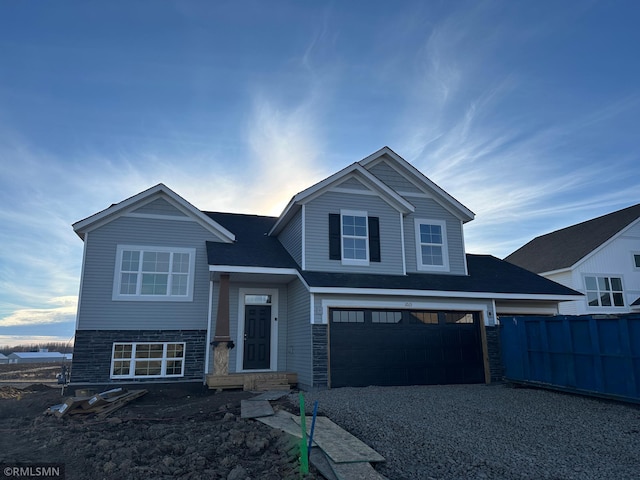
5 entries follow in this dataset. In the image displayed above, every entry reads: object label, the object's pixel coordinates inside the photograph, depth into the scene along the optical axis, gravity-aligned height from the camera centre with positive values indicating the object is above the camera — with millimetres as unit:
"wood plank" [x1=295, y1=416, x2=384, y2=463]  5371 -1511
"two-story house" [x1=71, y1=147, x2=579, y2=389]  12320 +1163
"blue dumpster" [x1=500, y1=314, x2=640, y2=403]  9023 -479
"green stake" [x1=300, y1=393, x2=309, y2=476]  4918 -1420
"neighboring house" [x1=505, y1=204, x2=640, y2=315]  20747 +3326
